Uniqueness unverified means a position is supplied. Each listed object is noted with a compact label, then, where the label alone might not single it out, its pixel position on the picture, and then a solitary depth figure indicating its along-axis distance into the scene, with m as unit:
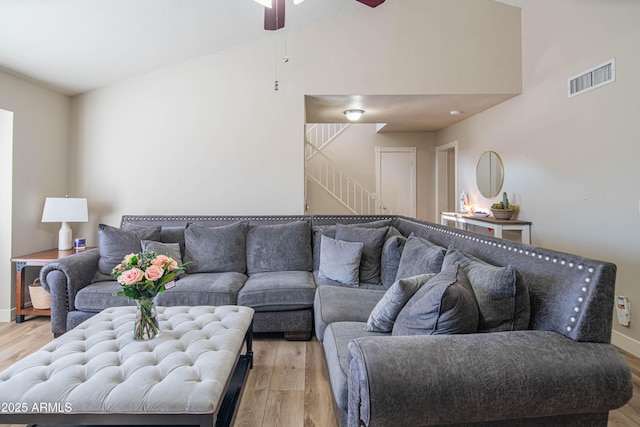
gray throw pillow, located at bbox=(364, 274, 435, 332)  1.58
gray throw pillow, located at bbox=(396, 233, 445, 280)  1.90
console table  3.66
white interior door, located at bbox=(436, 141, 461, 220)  6.44
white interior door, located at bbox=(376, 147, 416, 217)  6.56
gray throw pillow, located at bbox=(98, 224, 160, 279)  2.95
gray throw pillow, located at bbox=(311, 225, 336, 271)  3.32
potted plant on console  3.89
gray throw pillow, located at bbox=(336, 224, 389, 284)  2.89
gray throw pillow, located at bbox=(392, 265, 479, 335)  1.29
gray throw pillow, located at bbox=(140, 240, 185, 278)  3.03
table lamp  3.25
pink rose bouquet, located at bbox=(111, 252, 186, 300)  1.60
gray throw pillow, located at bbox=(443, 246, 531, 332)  1.34
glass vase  1.68
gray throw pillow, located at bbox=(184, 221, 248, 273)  3.18
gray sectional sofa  1.08
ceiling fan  2.38
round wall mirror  4.29
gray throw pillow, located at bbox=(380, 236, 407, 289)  2.68
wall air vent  2.66
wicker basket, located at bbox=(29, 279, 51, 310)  3.13
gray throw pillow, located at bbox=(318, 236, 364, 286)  2.82
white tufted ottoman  1.20
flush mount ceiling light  4.47
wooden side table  3.06
